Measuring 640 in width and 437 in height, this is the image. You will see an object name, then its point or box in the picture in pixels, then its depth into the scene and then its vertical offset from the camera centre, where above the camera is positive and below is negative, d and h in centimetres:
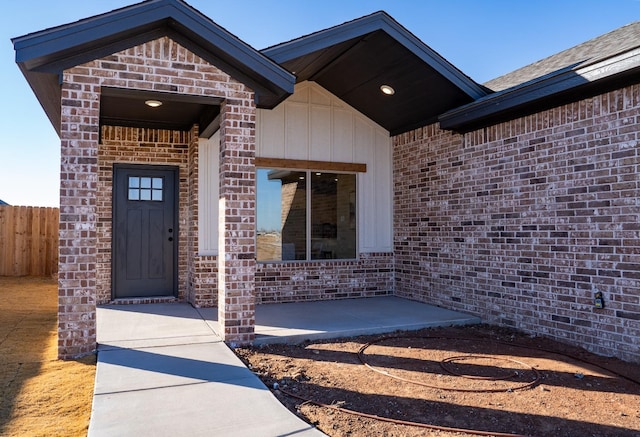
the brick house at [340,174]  487 +92
